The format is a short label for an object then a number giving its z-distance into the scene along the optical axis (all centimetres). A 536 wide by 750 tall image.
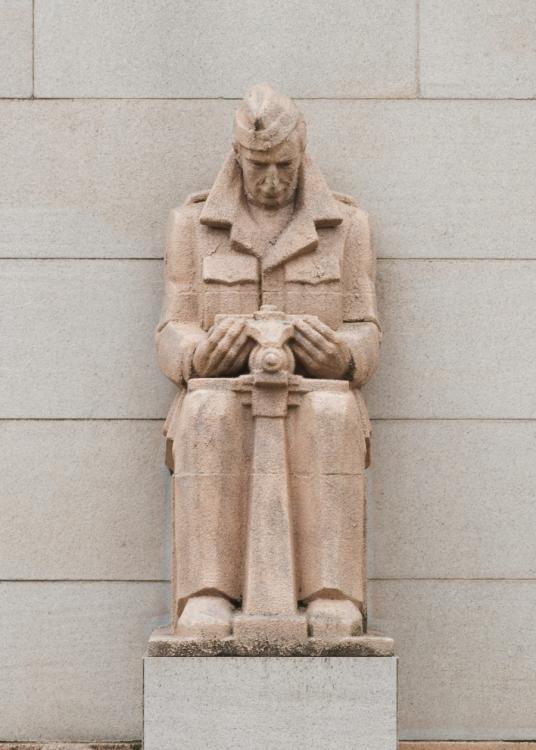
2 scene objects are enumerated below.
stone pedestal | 1399
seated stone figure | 1471
